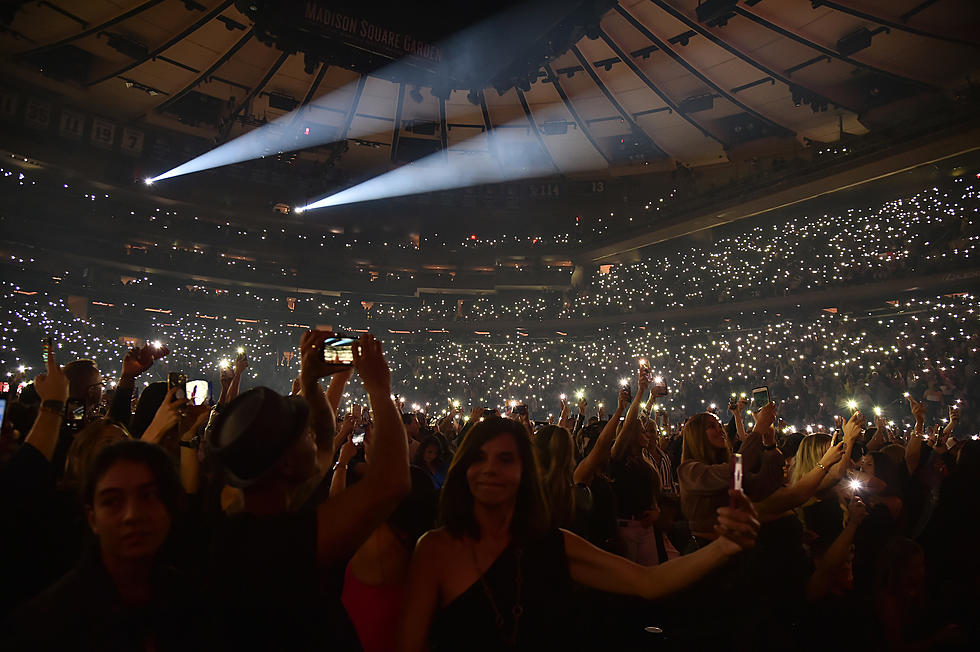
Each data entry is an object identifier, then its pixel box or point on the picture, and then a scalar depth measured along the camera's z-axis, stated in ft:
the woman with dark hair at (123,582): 4.41
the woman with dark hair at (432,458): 17.13
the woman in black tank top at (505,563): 6.00
